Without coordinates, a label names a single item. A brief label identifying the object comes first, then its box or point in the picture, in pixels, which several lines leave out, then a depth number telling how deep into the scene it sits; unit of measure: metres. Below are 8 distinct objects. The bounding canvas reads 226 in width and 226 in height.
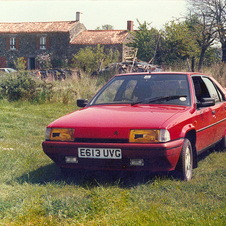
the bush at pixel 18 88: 15.70
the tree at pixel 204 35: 29.66
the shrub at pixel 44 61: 51.94
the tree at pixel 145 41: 37.30
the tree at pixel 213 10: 39.34
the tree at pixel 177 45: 31.04
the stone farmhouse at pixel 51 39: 52.56
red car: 4.83
